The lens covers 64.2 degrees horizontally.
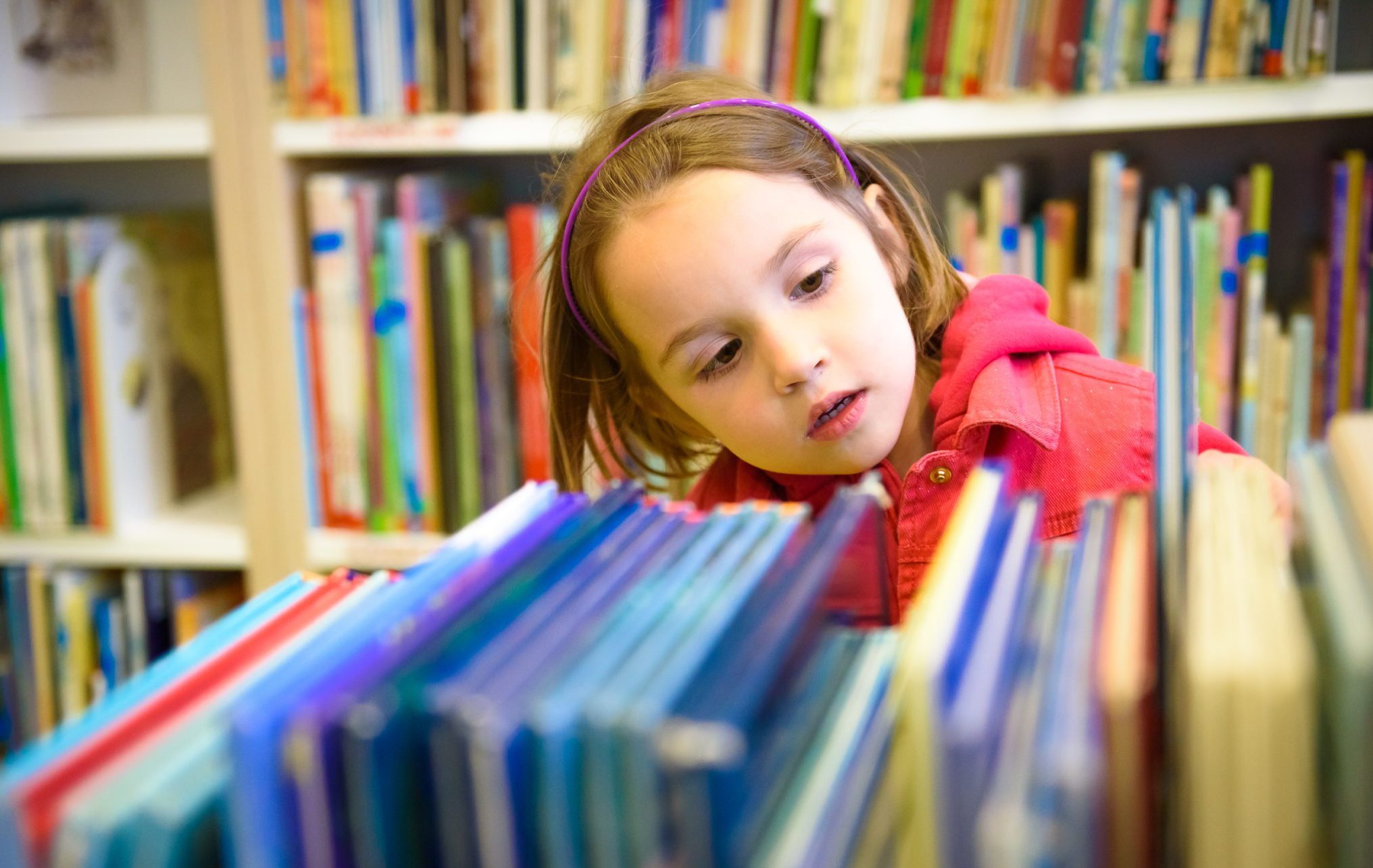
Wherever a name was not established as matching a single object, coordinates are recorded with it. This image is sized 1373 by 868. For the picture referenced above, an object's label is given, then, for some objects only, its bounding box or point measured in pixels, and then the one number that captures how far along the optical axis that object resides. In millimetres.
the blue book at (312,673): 302
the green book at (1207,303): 1181
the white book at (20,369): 1372
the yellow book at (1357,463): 355
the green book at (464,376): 1314
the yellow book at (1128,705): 304
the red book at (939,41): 1183
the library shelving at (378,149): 1148
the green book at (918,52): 1190
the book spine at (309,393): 1350
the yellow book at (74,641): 1455
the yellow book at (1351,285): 1162
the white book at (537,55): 1266
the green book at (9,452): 1407
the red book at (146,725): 301
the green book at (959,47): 1173
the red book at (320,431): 1354
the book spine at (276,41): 1287
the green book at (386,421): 1330
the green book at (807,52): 1216
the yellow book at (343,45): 1287
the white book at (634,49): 1250
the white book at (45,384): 1373
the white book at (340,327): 1321
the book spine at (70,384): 1379
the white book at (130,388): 1412
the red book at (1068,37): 1141
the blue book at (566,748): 291
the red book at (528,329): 1295
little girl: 778
